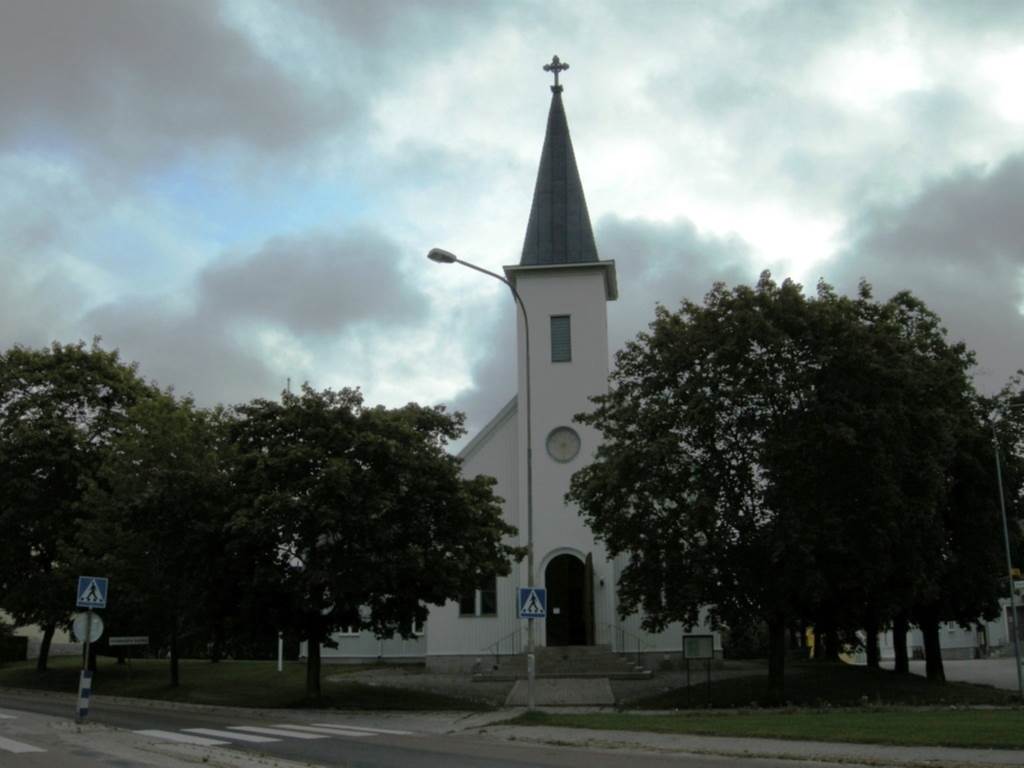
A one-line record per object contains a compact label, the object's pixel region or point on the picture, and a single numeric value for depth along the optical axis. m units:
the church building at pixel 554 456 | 36.88
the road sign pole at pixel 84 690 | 20.69
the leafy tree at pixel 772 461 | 25.27
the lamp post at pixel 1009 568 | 28.72
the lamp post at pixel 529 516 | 21.56
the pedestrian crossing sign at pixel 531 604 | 22.05
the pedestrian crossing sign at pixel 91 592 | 21.20
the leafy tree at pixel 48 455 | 38.31
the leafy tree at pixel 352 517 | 26.31
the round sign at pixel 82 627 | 20.75
